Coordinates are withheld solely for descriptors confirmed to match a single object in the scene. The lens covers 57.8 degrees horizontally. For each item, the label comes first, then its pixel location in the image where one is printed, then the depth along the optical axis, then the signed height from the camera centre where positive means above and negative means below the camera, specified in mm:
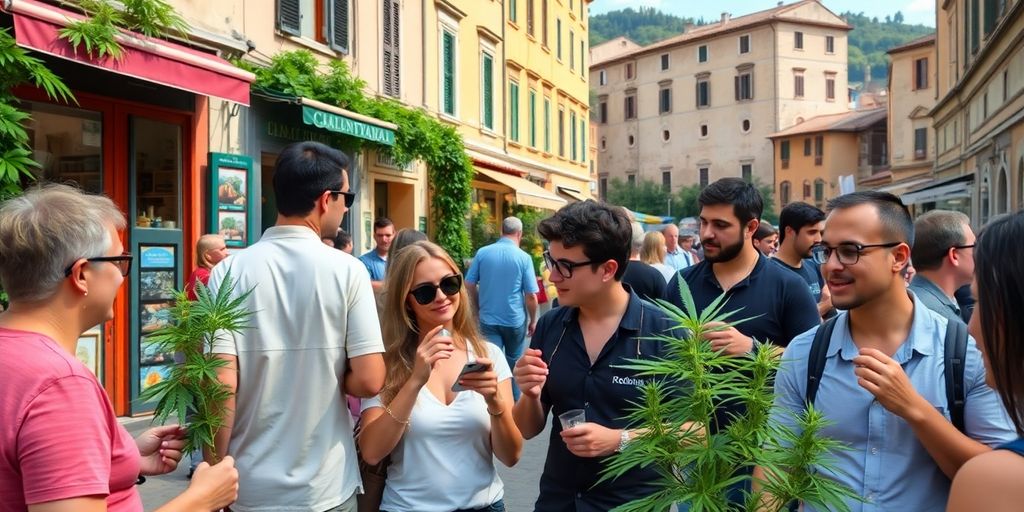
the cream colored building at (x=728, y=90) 70062 +13083
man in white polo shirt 3080 -339
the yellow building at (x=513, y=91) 18688 +4116
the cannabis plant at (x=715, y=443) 2088 -428
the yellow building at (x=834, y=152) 66562 +7617
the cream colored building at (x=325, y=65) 11055 +2720
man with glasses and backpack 2369 -333
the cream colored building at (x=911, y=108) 54031 +8874
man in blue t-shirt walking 9172 -285
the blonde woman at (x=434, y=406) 3135 -519
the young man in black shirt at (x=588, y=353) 2980 -316
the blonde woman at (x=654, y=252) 9156 +54
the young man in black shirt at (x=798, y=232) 6234 +165
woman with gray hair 1875 -229
